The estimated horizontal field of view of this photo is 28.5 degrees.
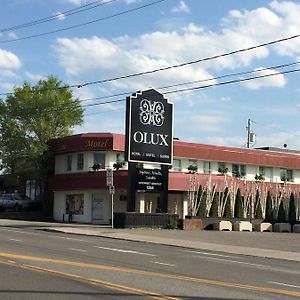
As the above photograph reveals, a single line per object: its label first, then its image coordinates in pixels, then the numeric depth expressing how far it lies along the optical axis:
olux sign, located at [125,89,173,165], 36.09
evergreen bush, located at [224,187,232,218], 42.78
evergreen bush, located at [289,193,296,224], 44.67
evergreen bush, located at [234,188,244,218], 43.64
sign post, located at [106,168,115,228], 34.81
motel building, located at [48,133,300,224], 47.34
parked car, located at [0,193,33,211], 54.22
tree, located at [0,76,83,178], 53.84
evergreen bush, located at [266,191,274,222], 45.62
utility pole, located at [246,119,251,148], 77.26
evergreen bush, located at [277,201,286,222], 44.87
